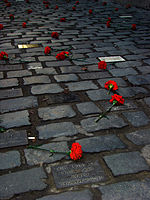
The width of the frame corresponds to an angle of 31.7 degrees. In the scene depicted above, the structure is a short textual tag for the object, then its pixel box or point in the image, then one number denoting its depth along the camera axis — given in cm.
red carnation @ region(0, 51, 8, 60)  394
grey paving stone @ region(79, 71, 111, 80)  344
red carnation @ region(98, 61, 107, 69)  357
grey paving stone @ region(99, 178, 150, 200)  163
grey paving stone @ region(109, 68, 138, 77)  354
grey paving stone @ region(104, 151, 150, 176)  186
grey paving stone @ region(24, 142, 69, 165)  196
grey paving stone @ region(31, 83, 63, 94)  303
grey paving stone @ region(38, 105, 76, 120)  254
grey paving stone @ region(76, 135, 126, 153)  209
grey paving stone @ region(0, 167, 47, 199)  168
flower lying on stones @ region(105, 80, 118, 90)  291
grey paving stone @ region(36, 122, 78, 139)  227
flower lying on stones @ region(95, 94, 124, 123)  261
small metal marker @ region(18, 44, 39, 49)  472
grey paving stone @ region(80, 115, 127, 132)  235
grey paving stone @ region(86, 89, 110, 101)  288
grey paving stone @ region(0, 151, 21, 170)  192
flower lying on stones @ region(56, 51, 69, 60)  394
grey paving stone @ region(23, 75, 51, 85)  328
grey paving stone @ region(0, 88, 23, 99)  294
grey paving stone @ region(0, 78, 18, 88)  320
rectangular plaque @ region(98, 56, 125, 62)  404
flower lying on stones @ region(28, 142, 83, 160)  190
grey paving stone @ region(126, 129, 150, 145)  217
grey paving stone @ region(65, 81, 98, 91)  311
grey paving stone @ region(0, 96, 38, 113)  269
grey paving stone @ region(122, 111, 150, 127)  243
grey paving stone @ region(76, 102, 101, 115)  262
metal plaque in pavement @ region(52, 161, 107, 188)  176
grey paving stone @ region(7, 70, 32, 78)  349
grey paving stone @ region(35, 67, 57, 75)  358
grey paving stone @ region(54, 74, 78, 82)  333
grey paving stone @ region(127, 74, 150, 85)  327
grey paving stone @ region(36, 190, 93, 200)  163
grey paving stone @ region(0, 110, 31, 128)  240
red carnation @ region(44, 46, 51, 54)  418
